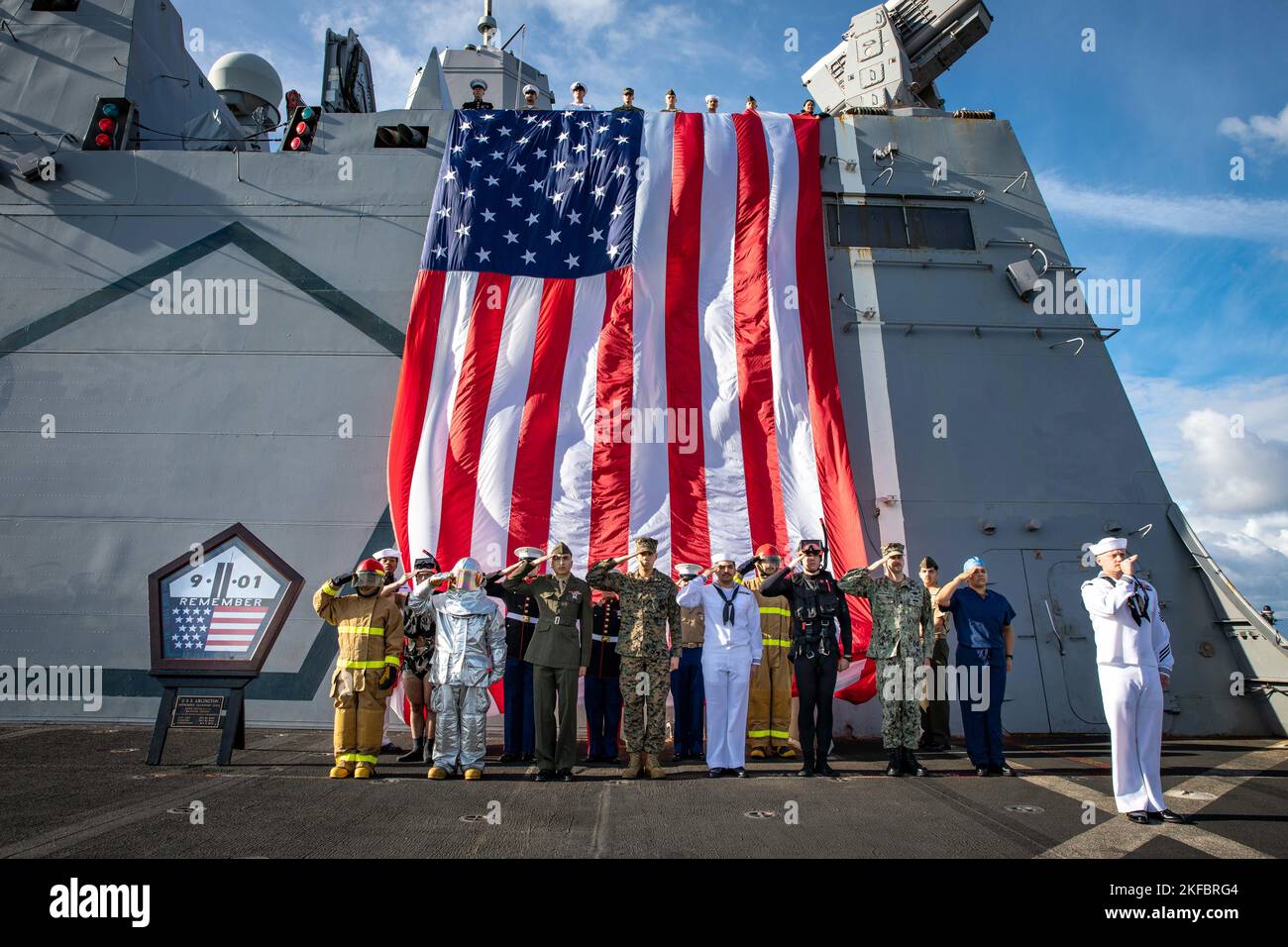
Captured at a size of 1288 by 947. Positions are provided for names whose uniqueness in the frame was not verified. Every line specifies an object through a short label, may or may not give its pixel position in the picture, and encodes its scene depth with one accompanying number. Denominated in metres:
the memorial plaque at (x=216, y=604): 5.18
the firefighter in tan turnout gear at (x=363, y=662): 4.73
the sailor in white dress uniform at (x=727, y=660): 5.01
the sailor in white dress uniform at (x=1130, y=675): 3.85
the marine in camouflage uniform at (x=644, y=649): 4.88
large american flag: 6.59
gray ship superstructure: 6.57
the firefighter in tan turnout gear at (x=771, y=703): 5.72
